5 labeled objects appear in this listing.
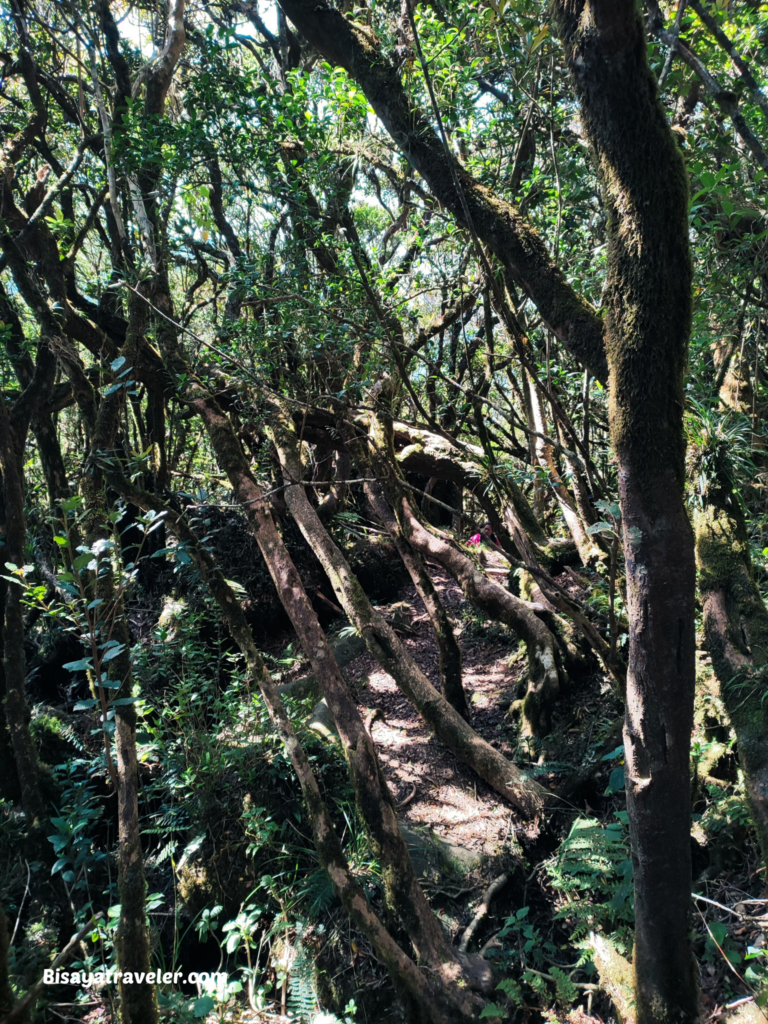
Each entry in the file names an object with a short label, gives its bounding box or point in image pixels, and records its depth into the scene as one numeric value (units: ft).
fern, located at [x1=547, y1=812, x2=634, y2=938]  9.01
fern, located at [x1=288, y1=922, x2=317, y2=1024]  10.59
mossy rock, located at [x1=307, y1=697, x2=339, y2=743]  15.33
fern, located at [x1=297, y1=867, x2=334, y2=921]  11.98
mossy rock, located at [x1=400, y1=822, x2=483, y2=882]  12.28
